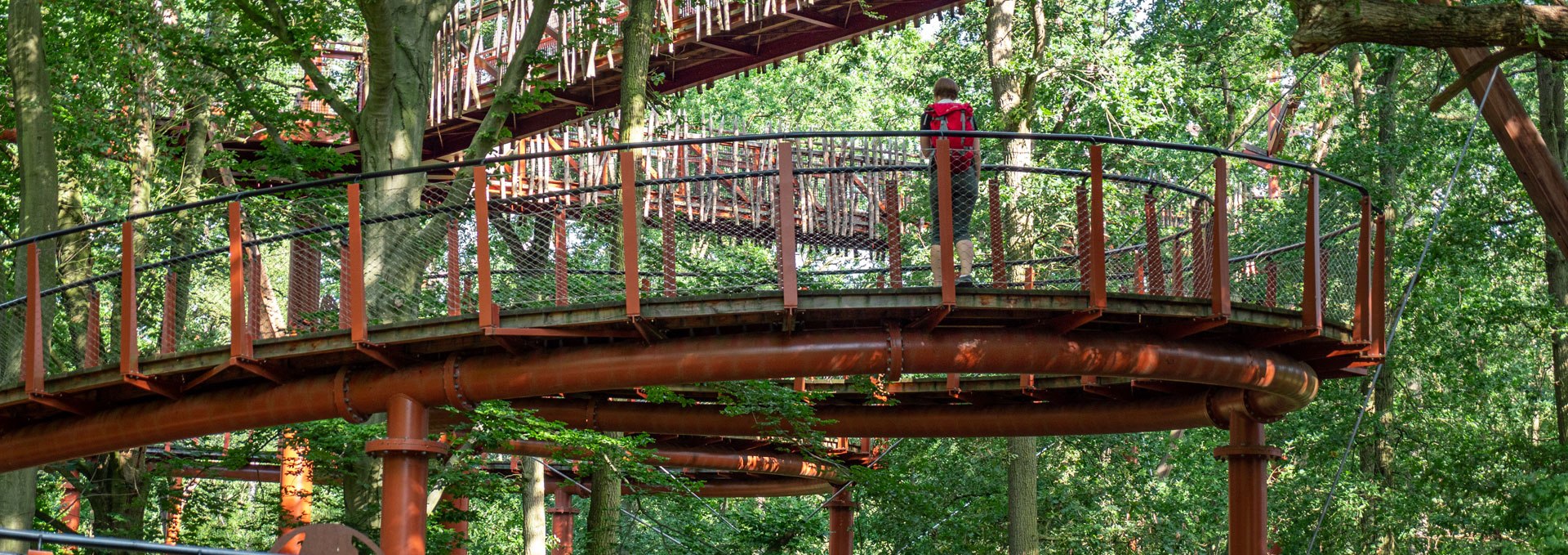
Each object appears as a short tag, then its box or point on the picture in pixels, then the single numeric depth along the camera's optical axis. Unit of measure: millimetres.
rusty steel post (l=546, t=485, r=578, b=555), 25750
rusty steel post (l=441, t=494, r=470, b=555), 20756
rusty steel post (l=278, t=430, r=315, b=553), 16103
